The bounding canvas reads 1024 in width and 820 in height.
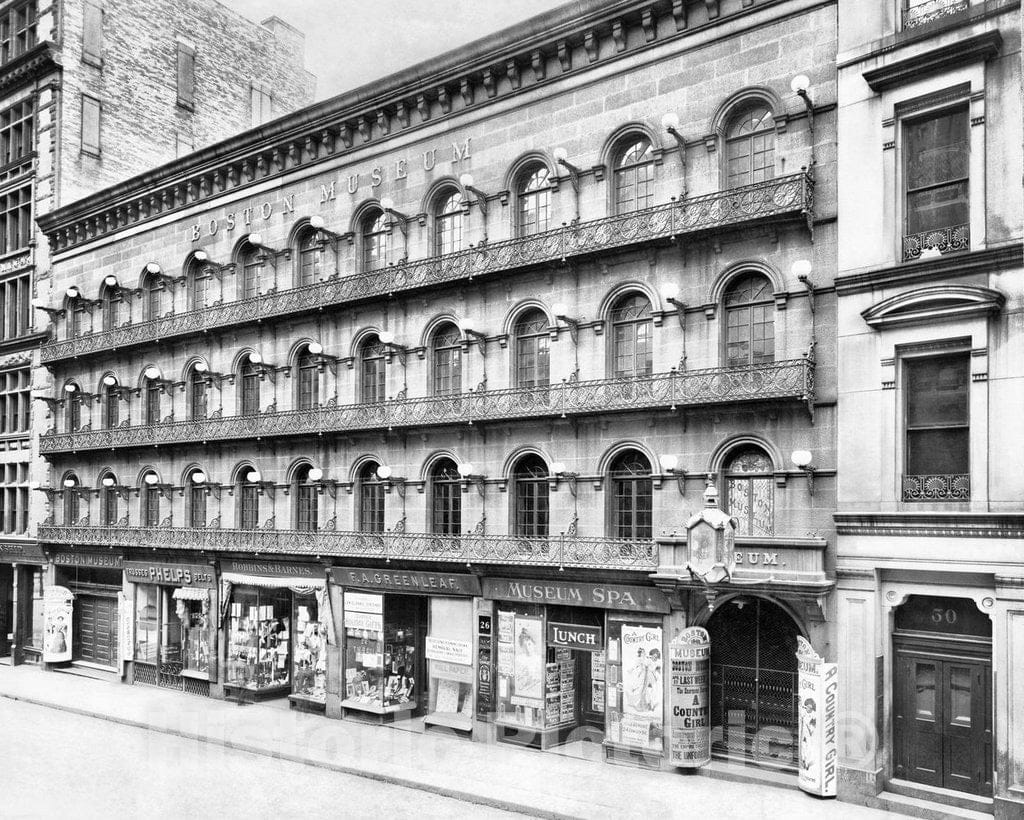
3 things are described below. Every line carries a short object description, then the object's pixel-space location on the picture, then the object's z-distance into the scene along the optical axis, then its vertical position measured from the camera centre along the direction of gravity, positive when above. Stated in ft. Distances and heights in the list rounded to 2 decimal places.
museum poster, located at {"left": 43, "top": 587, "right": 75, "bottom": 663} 107.96 -23.77
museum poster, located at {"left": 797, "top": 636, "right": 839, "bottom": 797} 55.67 -18.21
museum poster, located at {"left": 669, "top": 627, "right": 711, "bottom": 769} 61.26 -18.53
